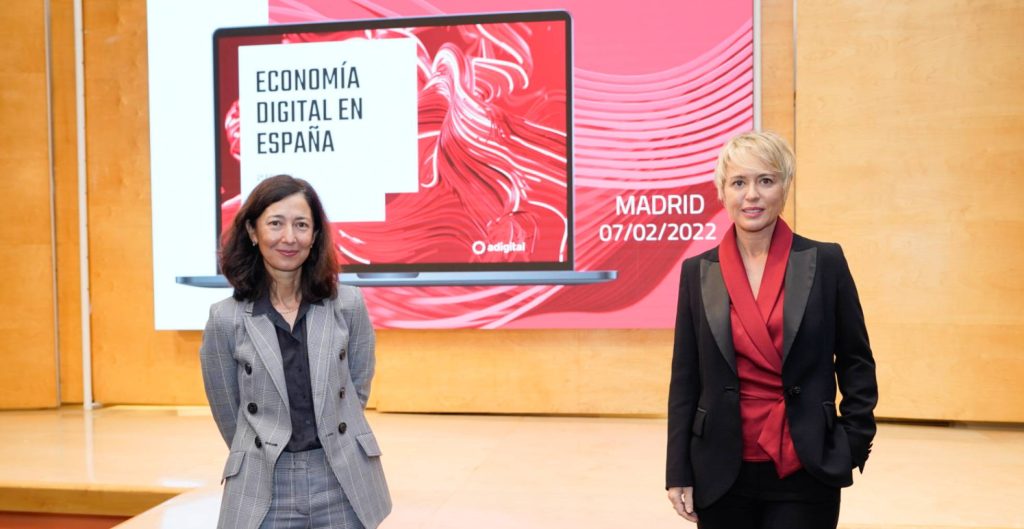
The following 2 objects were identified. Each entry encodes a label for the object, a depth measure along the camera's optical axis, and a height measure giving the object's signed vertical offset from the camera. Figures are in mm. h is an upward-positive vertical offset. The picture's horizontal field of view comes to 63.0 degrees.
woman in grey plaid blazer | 1622 -307
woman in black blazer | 1466 -275
